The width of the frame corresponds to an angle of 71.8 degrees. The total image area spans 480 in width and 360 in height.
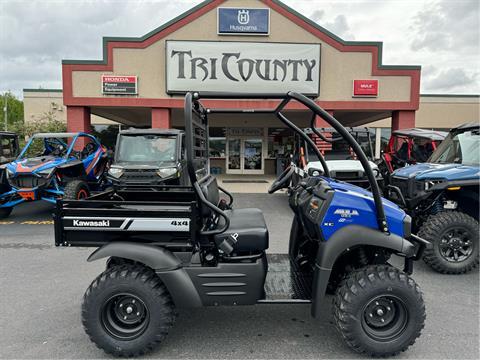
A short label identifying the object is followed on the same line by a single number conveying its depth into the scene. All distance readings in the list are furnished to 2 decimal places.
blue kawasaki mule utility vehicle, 2.55
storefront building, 12.71
